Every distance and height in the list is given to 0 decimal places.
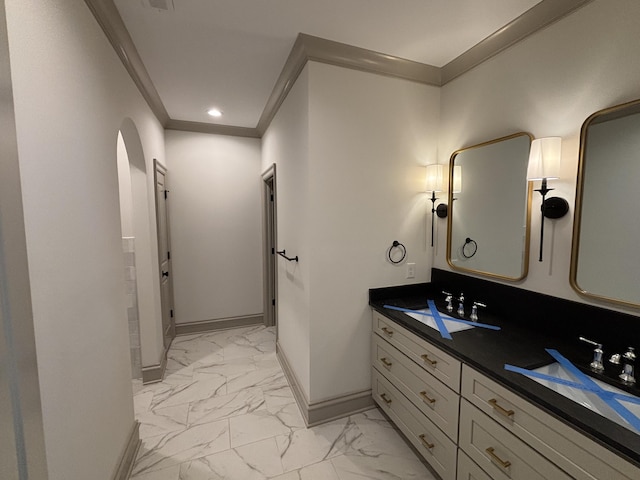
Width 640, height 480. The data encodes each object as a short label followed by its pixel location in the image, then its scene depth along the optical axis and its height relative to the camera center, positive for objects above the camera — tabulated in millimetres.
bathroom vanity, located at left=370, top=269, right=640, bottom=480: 956 -811
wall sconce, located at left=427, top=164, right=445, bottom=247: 2199 +308
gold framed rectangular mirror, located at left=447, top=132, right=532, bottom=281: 1742 +47
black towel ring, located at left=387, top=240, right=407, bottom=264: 2236 -259
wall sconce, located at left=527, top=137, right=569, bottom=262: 1508 +266
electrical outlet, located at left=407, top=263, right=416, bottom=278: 2314 -436
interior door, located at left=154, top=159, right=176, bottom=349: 2955 -411
